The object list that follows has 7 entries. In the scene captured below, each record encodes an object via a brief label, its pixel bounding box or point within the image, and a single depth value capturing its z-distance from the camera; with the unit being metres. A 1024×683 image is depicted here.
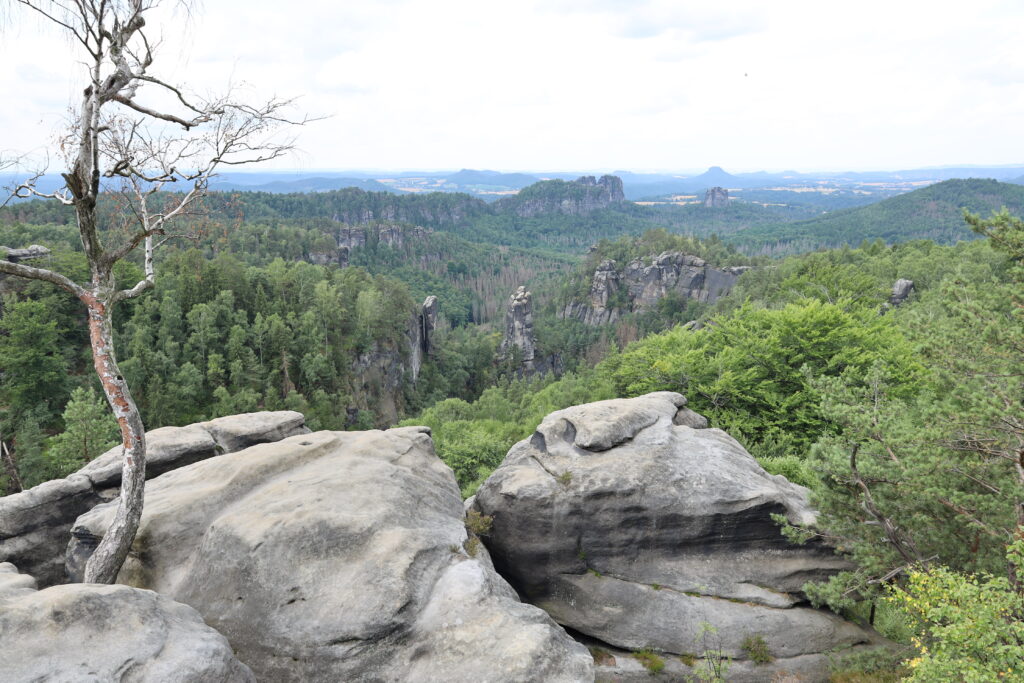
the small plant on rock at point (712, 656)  12.16
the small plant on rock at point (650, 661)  13.38
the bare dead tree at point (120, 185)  9.73
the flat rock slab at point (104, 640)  7.61
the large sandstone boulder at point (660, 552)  13.93
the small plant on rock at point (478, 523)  14.15
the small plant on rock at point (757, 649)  13.23
